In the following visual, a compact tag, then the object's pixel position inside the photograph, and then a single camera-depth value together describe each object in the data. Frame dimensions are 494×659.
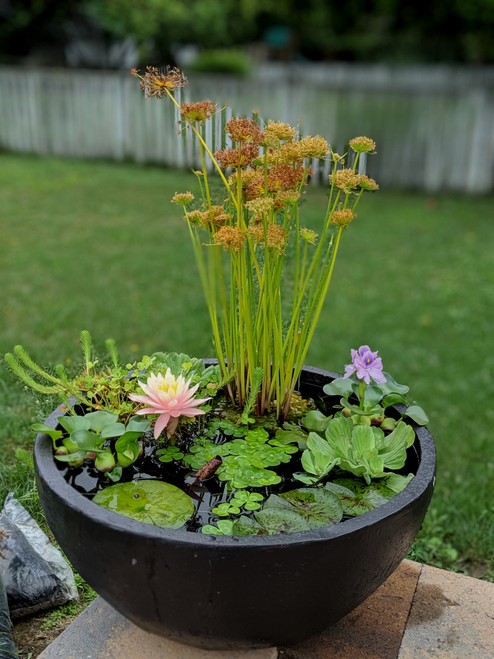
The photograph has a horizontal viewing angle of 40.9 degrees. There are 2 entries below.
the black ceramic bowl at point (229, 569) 1.21
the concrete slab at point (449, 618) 1.57
